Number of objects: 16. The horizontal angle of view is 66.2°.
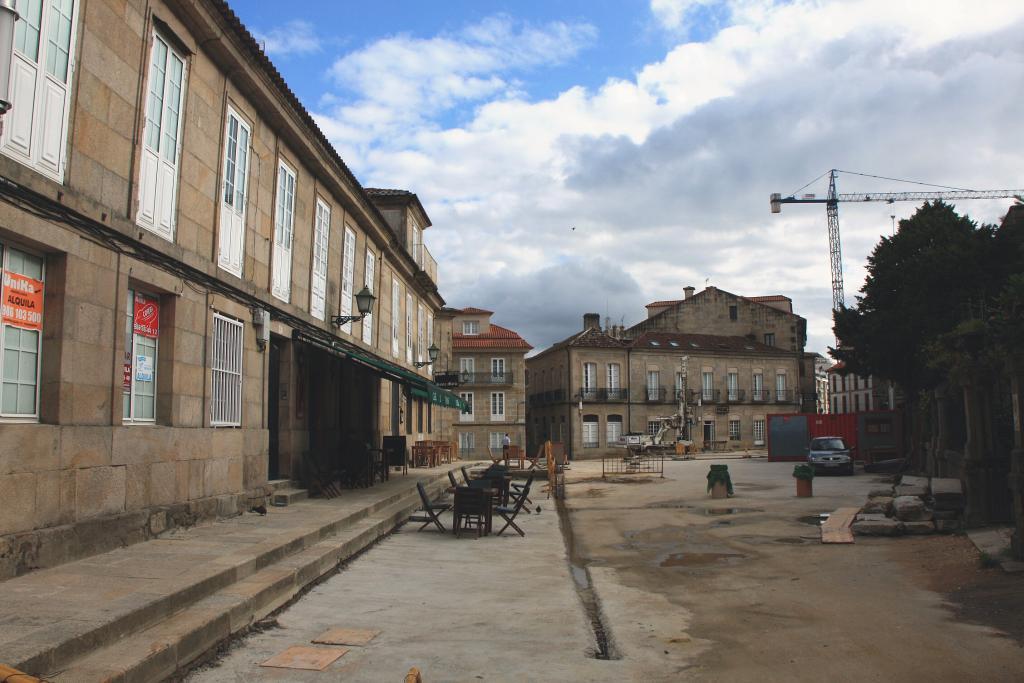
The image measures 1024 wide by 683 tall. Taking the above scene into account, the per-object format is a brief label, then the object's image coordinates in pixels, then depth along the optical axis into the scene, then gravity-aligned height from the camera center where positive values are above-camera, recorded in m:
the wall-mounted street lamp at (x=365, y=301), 15.08 +2.46
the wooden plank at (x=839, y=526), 11.30 -1.46
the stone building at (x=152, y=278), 6.65 +1.68
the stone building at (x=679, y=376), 52.22 +3.81
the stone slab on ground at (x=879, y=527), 11.42 -1.41
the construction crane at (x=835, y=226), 80.62 +21.12
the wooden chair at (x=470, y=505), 11.47 -1.09
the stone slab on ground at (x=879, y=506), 12.91 -1.25
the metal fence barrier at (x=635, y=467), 30.81 -1.60
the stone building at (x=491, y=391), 48.44 +2.41
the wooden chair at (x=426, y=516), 11.29 -1.34
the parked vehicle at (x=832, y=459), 26.97 -0.98
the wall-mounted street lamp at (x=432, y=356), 25.61 +2.53
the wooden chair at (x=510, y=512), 11.95 -1.28
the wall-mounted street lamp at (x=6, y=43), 4.55 +2.24
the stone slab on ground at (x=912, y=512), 11.77 -1.21
